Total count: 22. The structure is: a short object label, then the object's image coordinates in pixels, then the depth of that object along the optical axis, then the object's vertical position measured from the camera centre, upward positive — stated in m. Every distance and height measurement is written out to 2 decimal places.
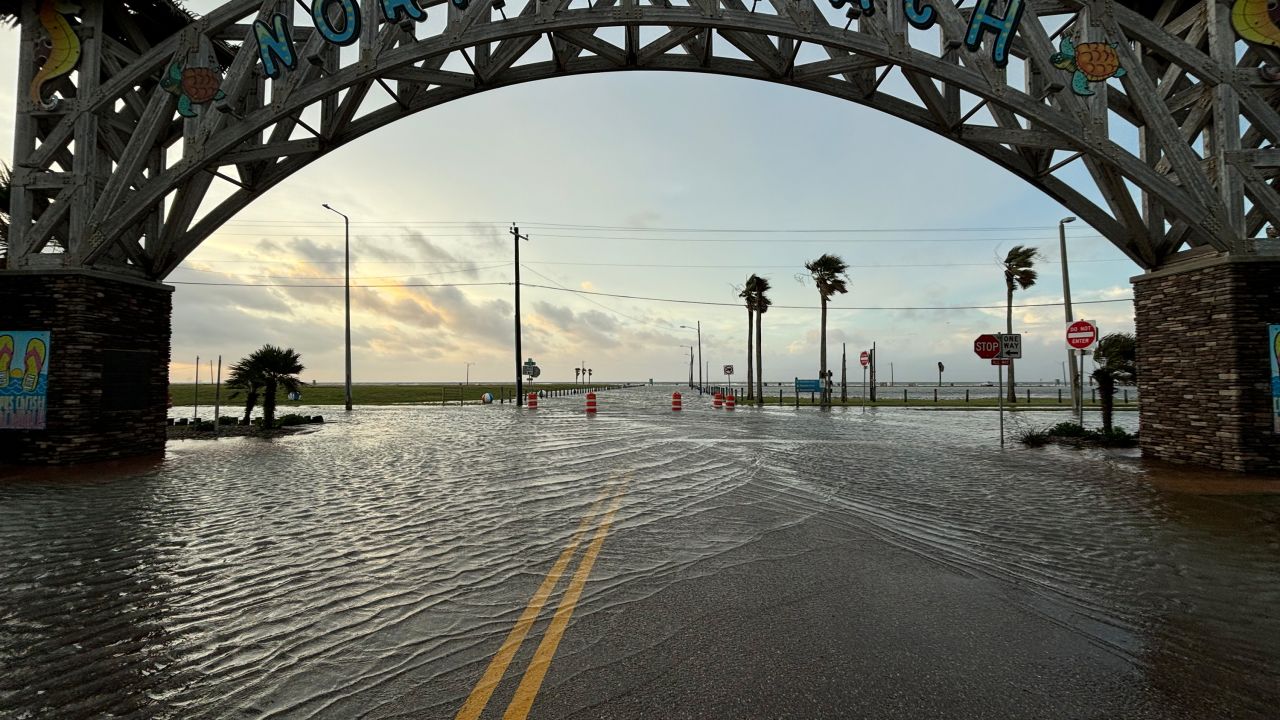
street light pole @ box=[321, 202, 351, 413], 35.91 +7.49
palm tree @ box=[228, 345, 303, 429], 21.66 +0.38
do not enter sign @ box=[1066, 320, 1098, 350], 17.42 +1.35
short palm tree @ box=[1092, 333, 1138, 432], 17.80 +0.51
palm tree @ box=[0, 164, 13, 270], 18.00 +5.50
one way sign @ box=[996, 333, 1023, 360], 18.56 +1.11
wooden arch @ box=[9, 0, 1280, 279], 13.04 +7.26
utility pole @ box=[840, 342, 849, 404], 46.34 +0.41
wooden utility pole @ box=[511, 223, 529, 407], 40.75 +1.04
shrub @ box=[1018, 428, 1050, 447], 16.84 -1.77
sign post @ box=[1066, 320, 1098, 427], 17.42 +1.35
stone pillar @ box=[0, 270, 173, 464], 13.18 +0.45
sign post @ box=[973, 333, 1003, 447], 18.61 +1.07
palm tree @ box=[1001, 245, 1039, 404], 45.12 +8.57
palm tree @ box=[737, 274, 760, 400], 50.31 +7.20
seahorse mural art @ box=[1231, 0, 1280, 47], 13.08 +8.12
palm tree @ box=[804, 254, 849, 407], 44.94 +8.04
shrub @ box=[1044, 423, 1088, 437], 17.72 -1.58
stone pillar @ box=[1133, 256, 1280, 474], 11.84 +0.36
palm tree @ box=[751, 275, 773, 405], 50.31 +7.05
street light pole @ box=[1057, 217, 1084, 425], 26.23 +4.90
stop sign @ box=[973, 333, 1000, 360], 18.66 +1.10
